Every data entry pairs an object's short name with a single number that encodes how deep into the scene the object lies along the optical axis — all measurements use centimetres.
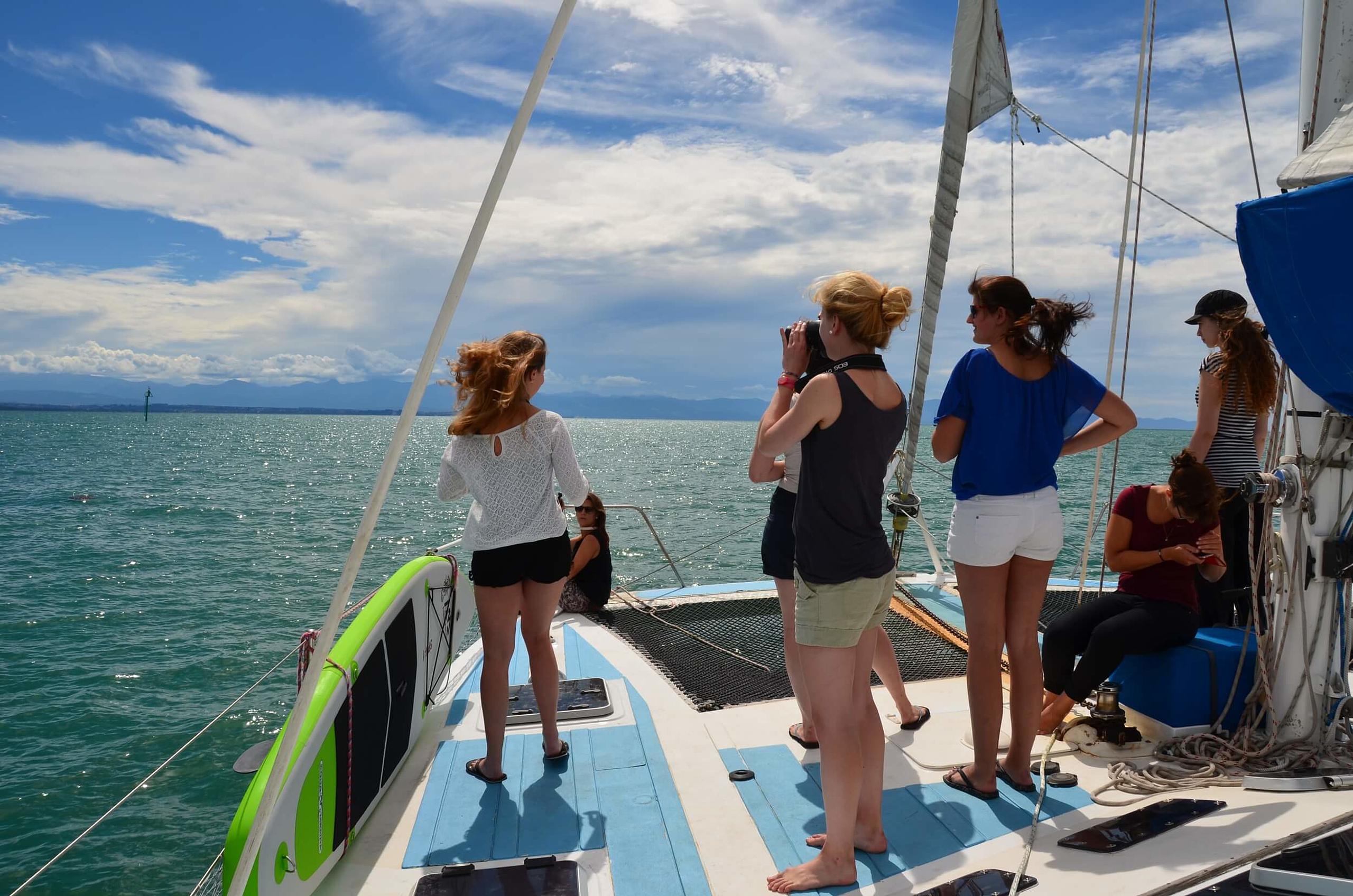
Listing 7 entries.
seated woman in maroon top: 316
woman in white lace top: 299
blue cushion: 312
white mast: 274
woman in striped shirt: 347
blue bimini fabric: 221
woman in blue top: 279
